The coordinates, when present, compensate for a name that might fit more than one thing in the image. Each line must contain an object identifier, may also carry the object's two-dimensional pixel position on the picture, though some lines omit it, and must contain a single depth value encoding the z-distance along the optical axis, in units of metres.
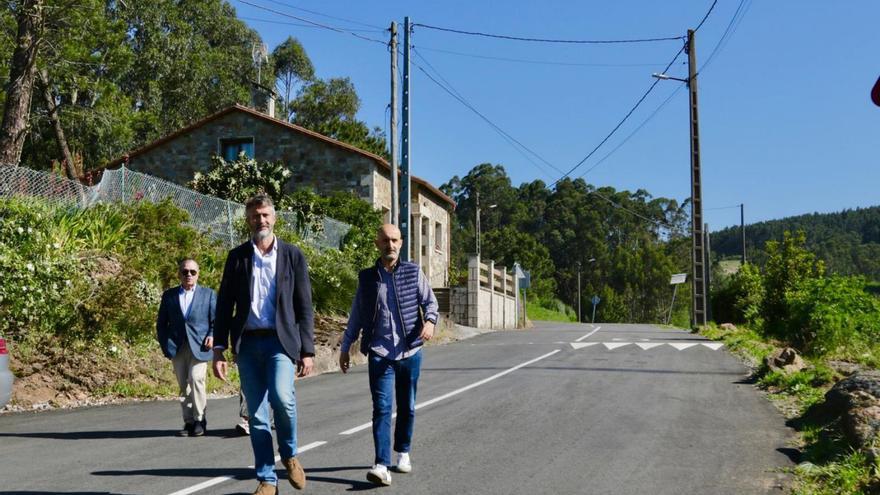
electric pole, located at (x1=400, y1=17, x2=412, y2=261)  23.09
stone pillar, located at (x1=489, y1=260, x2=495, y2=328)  37.19
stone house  31.30
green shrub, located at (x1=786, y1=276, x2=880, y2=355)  17.78
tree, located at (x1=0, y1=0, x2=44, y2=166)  17.77
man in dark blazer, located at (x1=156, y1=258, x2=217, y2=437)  8.61
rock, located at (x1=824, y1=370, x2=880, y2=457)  7.01
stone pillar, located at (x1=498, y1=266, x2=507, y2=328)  39.97
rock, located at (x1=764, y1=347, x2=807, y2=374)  13.25
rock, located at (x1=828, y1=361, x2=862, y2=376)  13.95
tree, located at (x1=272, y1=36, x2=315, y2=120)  59.22
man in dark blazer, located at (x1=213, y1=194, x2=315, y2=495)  5.39
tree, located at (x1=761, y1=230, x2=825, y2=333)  24.41
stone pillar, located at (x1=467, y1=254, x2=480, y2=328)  34.34
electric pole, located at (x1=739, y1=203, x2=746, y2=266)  58.51
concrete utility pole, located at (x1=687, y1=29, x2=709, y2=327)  29.93
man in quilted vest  6.24
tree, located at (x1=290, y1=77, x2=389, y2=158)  56.66
